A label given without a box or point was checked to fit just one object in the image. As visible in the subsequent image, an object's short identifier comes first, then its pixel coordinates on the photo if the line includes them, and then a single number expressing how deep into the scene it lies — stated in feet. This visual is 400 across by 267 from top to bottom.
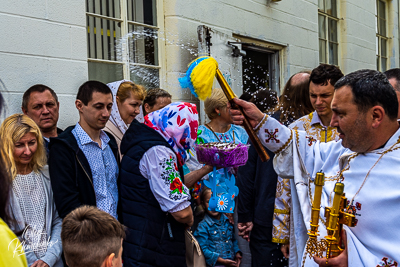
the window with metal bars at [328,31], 27.25
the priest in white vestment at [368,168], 5.90
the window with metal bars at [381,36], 34.91
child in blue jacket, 11.64
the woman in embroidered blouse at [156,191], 8.15
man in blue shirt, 8.17
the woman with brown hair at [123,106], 11.35
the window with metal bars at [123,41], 13.88
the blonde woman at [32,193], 7.66
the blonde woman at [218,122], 12.98
